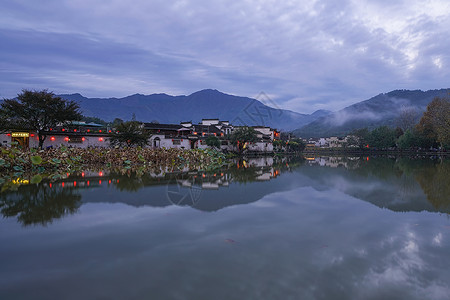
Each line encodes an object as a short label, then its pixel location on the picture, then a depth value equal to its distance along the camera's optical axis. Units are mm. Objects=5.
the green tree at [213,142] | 41375
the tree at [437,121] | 40325
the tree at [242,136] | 43188
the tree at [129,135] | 27484
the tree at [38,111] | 23594
